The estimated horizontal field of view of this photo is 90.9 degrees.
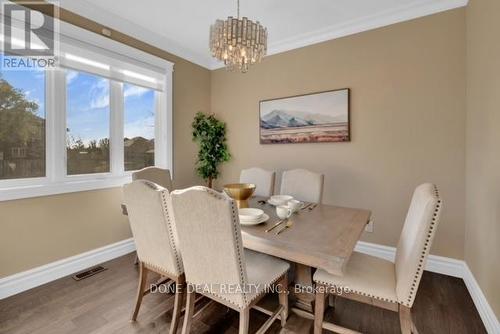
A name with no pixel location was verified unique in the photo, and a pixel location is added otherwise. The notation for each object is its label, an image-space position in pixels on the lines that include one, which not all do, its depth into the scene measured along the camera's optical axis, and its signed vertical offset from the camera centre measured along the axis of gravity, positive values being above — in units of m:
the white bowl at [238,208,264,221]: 1.67 -0.37
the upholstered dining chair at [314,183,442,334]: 1.24 -0.68
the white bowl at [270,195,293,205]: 2.20 -0.34
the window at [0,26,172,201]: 2.21 +0.47
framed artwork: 2.94 +0.58
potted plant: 3.71 +0.27
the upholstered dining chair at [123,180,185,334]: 1.51 -0.43
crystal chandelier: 1.93 +0.98
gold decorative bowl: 1.98 -0.24
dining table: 1.29 -0.45
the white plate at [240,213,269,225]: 1.66 -0.40
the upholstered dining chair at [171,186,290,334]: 1.23 -0.49
